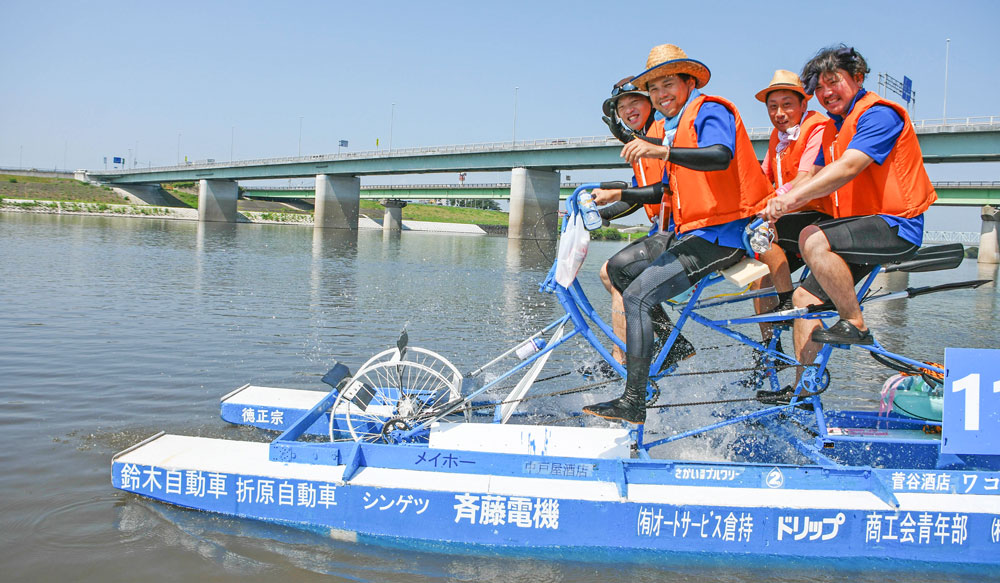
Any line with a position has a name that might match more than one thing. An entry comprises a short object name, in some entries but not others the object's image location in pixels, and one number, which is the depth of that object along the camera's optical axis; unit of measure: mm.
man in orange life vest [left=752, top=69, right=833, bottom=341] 5414
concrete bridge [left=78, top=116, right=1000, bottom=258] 37219
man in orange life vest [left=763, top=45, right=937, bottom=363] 4441
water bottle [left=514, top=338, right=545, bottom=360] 5387
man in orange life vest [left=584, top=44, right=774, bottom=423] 4637
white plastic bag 4863
